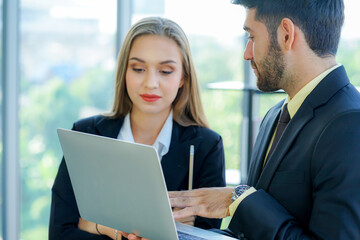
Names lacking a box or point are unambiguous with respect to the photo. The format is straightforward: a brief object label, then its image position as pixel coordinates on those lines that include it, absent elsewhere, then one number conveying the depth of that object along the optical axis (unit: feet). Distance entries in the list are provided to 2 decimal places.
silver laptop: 5.08
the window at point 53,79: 10.37
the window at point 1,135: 10.90
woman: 6.56
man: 4.97
